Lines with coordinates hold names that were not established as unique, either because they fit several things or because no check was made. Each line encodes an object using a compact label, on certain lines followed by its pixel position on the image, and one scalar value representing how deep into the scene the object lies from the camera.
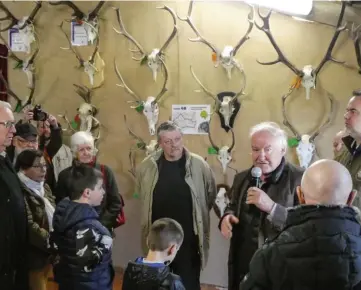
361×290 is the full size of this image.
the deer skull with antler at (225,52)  3.81
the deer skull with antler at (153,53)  4.06
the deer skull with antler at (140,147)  4.07
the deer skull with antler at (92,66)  4.30
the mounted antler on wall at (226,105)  3.86
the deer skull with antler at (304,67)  3.48
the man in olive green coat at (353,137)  2.28
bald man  1.44
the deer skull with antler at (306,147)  3.62
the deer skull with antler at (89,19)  4.28
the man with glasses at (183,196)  2.99
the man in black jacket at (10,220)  2.38
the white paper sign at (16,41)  4.58
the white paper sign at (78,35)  4.36
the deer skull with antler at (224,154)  3.91
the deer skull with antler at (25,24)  4.50
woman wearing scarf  2.54
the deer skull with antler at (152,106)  4.07
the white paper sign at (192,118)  4.02
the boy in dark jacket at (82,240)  2.36
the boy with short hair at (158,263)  2.00
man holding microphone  2.30
